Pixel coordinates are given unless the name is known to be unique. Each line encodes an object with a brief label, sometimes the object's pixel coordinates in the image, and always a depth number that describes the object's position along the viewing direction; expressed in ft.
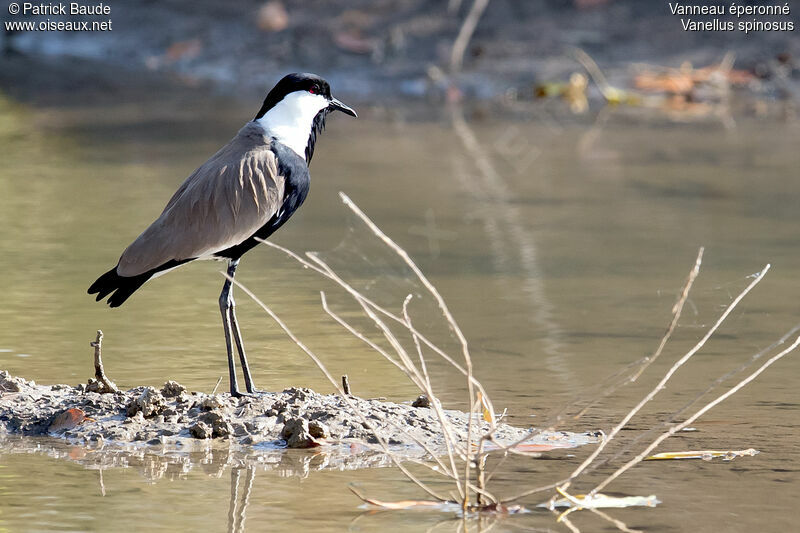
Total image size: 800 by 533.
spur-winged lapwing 39.06
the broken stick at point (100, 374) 37.11
